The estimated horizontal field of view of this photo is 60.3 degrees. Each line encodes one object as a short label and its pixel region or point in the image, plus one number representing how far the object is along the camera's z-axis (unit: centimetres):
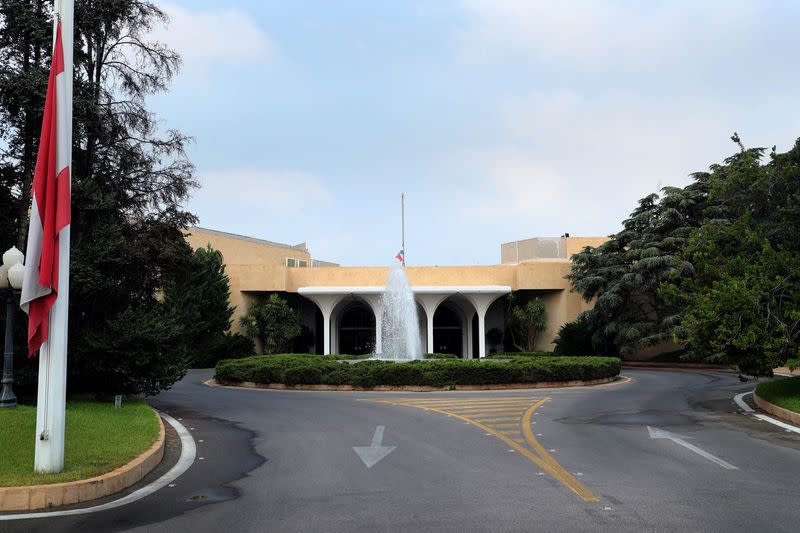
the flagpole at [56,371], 810
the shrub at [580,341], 3972
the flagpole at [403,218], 5783
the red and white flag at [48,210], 834
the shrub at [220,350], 4006
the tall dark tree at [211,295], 3988
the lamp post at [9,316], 1246
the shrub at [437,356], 3750
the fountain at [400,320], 3575
